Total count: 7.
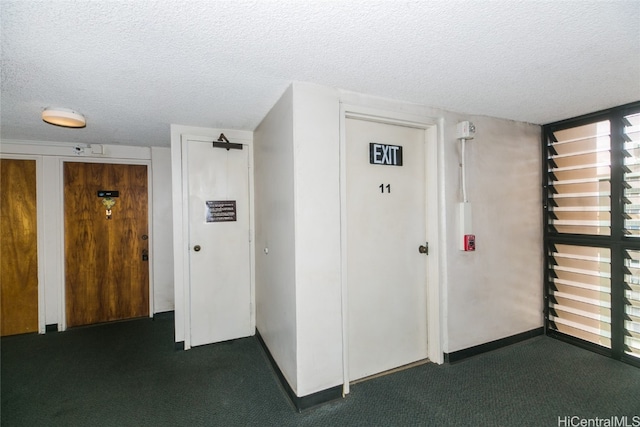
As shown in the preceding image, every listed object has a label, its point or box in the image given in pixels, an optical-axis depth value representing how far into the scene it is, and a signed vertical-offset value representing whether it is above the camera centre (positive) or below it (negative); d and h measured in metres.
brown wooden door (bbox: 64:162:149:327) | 3.66 -0.41
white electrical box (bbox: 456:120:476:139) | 2.60 +0.75
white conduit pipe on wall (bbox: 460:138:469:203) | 2.66 +0.38
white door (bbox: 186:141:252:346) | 3.06 -0.34
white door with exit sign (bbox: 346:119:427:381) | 2.37 -0.32
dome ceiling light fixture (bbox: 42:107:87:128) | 2.37 +0.86
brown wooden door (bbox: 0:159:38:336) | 3.39 -0.39
